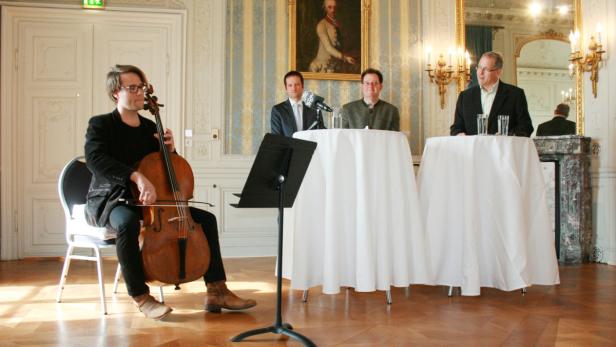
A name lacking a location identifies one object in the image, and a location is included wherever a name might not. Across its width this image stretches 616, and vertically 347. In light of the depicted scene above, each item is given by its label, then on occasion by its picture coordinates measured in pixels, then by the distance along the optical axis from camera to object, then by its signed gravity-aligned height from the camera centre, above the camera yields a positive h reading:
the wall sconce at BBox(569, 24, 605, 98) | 5.36 +1.10
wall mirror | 5.74 +1.37
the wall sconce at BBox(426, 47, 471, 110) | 6.19 +1.13
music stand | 2.39 -0.01
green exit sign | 5.62 +1.66
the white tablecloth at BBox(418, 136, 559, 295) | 3.40 -0.24
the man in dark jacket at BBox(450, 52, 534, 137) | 4.09 +0.52
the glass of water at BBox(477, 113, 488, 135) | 3.56 +0.32
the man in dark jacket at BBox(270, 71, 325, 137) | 4.84 +0.51
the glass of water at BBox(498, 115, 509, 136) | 3.57 +0.31
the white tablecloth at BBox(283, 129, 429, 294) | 3.18 -0.23
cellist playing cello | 2.87 -0.04
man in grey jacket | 4.51 +0.48
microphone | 3.31 +0.42
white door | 5.56 +0.84
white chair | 3.11 -0.25
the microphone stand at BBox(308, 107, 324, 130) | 3.66 +0.35
